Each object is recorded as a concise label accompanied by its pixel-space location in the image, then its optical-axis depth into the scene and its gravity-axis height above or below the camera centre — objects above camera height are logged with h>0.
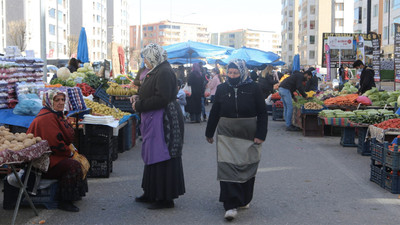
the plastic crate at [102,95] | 12.91 -0.39
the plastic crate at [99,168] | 8.58 -1.43
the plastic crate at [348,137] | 12.43 -1.31
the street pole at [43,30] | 14.85 +1.34
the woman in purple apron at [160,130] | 6.40 -0.62
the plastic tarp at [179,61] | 33.86 +1.17
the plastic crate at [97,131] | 8.63 -0.84
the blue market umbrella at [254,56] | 27.98 +1.29
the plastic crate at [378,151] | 7.82 -1.05
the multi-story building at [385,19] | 54.41 +6.67
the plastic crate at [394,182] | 7.49 -1.41
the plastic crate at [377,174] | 7.92 -1.41
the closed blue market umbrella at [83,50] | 18.52 +0.99
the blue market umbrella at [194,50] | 24.36 +1.34
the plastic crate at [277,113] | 19.62 -1.21
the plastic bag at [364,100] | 14.40 -0.52
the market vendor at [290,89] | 15.58 -0.26
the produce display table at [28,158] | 5.29 -0.83
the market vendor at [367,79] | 16.33 +0.06
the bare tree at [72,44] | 81.46 +5.43
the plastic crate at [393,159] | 7.37 -1.09
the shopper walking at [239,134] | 6.18 -0.63
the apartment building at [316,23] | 95.88 +10.62
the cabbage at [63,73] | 13.55 +0.14
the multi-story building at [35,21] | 71.38 +8.51
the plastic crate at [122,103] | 13.20 -0.59
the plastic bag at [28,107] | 8.58 -0.46
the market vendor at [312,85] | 23.95 -0.21
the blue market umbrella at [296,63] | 26.16 +0.84
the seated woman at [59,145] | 6.35 -0.80
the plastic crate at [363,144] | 11.06 -1.31
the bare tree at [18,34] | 63.31 +5.22
